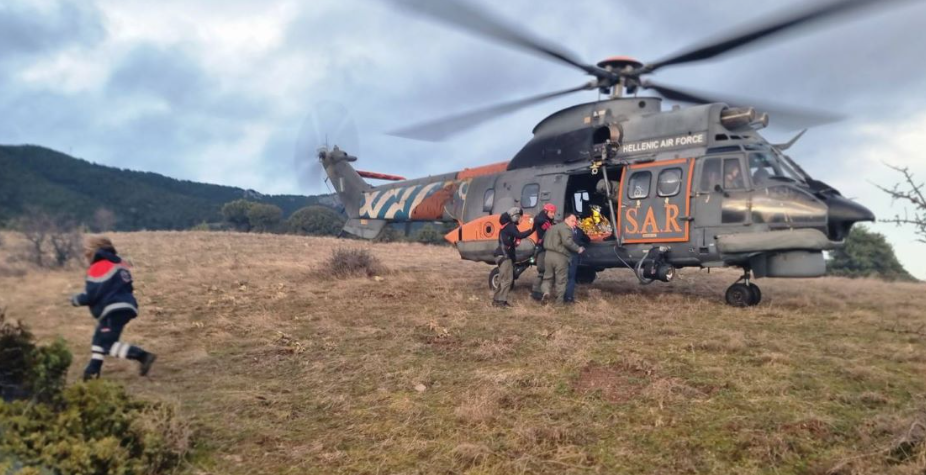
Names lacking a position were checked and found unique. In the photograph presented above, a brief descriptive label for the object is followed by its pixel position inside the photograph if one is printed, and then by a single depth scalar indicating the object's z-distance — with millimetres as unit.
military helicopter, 8906
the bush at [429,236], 40469
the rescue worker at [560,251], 10281
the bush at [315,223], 43969
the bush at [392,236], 38062
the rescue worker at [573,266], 10820
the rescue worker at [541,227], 10930
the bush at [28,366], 3729
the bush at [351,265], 13617
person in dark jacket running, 5219
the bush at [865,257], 34875
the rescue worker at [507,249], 10367
